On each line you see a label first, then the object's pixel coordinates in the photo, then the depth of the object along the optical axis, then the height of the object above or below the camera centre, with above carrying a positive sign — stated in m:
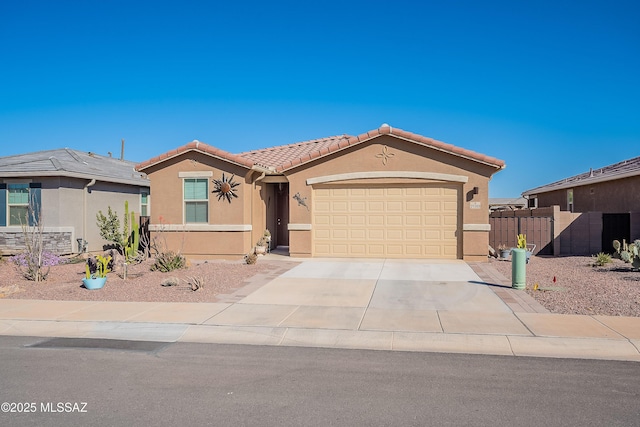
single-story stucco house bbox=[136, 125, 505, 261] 16.64 +0.44
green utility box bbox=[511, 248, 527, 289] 11.51 -1.22
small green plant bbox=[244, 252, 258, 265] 15.58 -1.35
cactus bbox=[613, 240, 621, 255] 15.63 -1.00
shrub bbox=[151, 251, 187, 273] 13.78 -1.28
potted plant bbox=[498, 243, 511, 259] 17.19 -1.30
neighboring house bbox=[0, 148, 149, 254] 18.70 +0.49
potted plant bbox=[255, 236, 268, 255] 18.05 -1.16
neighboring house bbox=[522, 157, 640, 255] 17.83 +0.25
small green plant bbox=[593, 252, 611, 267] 14.91 -1.37
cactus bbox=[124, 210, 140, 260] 16.58 -0.93
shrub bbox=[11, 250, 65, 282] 12.95 -1.29
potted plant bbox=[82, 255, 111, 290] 11.50 -1.41
